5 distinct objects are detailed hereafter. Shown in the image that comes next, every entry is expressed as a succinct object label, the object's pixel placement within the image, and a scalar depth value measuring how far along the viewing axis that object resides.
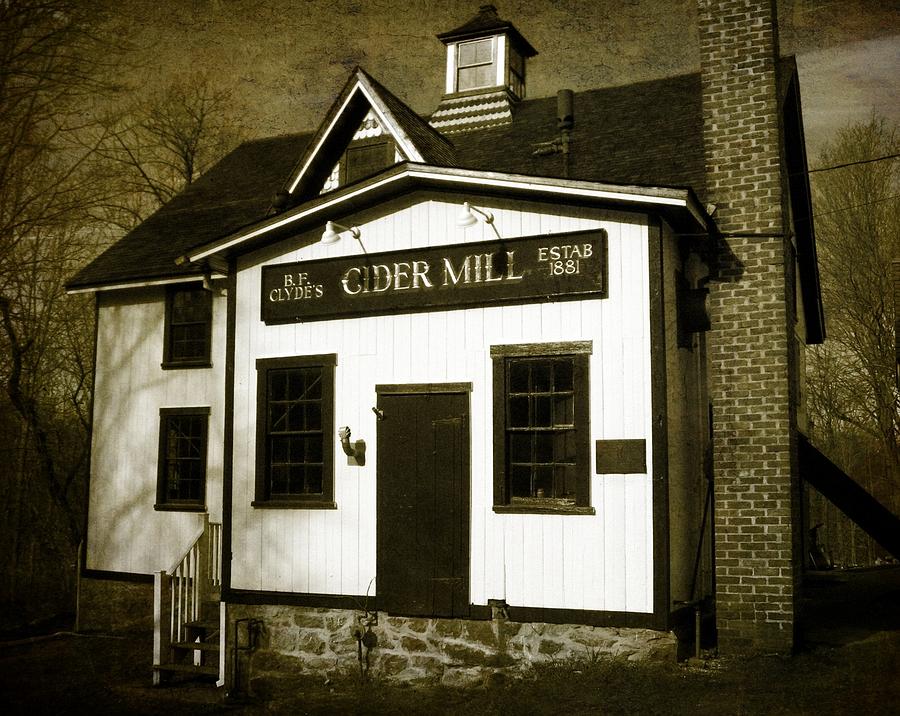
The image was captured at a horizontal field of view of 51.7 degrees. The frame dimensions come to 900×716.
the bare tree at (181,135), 26.31
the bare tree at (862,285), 25.61
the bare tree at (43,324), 6.66
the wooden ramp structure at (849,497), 11.05
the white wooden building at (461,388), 9.77
